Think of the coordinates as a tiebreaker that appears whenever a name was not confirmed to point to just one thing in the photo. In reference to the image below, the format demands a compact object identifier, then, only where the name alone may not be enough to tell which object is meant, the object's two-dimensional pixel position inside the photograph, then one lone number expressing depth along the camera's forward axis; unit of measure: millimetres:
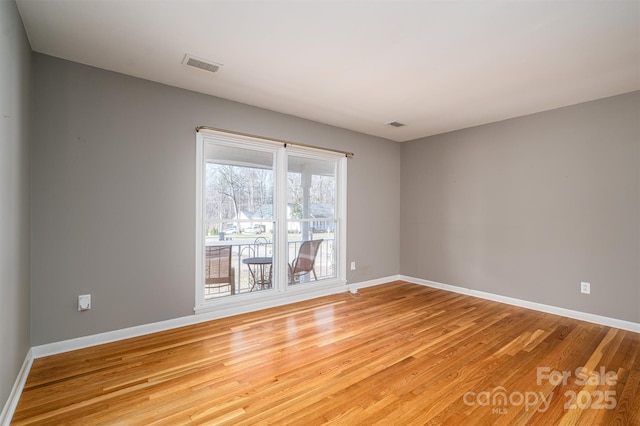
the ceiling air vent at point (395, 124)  4379
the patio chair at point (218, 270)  3492
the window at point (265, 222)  3484
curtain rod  3348
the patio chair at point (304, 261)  4227
